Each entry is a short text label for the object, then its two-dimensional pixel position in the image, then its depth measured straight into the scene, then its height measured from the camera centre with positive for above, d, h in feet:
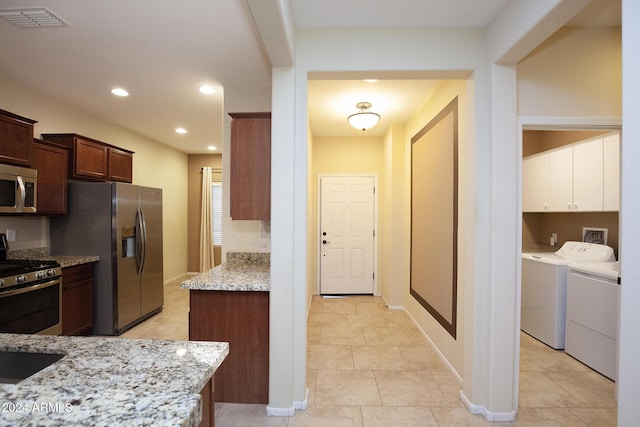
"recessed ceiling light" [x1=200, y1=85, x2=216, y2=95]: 10.04 +4.12
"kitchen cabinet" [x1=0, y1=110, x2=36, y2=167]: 8.38 +2.05
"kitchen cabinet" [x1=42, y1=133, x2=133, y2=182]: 10.88 +2.04
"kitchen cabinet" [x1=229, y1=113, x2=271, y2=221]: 7.77 +1.13
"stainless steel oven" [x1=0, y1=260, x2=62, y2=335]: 7.87 -2.47
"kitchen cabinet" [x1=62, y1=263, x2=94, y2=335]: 9.88 -3.08
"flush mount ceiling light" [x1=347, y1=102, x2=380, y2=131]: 11.08 +3.48
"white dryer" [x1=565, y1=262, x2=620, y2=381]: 8.29 -3.01
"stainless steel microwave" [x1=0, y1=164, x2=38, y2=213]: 8.41 +0.60
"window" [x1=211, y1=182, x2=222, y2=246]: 20.59 -0.18
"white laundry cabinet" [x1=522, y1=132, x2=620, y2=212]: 9.42 +1.26
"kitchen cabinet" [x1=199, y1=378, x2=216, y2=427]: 3.25 -2.18
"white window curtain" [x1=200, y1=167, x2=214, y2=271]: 20.31 -1.06
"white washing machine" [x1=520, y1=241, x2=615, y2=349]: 10.03 -2.61
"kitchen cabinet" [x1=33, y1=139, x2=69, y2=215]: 9.76 +1.16
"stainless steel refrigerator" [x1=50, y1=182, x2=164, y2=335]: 11.05 -1.08
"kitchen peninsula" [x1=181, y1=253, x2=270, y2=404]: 7.04 -2.85
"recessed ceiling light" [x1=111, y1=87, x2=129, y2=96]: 10.17 +4.09
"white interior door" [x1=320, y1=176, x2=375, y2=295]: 16.75 -1.95
